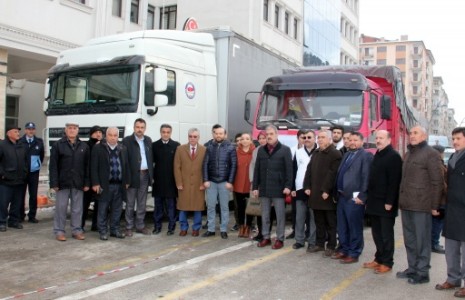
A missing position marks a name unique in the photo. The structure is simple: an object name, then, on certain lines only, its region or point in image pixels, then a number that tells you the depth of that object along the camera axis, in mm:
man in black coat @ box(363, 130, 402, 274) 5844
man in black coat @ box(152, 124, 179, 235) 8125
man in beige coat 7977
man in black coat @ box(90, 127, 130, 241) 7625
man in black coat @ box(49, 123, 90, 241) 7527
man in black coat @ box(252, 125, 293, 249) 7246
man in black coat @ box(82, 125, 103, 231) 8094
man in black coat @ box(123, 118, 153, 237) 7871
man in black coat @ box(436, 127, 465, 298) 5203
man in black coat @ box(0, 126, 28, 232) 8227
